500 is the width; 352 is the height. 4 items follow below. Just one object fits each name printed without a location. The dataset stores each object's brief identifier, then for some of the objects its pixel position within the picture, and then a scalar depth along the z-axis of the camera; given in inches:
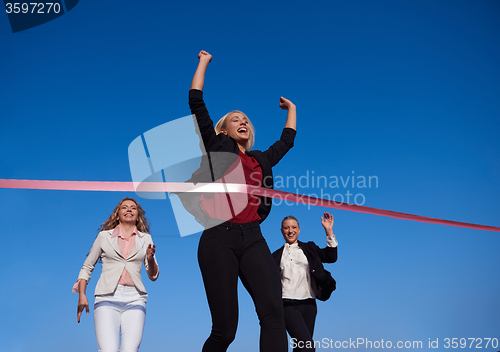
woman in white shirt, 177.0
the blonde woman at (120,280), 135.8
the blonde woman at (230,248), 102.6
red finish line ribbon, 110.0
